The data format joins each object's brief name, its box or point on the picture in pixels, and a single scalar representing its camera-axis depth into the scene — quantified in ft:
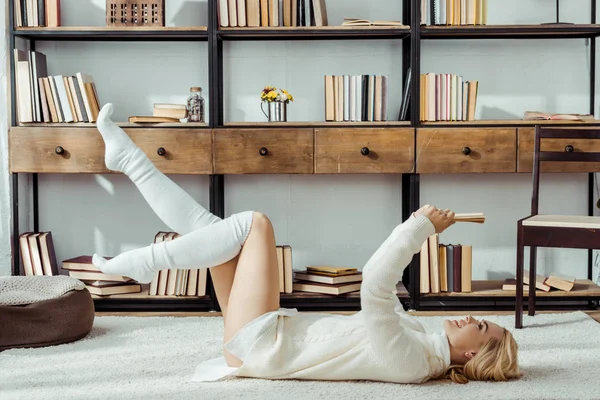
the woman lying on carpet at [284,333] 6.69
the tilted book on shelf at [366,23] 10.89
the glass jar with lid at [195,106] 11.25
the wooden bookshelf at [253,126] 10.77
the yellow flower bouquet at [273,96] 11.21
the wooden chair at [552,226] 9.04
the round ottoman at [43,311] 8.50
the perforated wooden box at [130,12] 10.99
